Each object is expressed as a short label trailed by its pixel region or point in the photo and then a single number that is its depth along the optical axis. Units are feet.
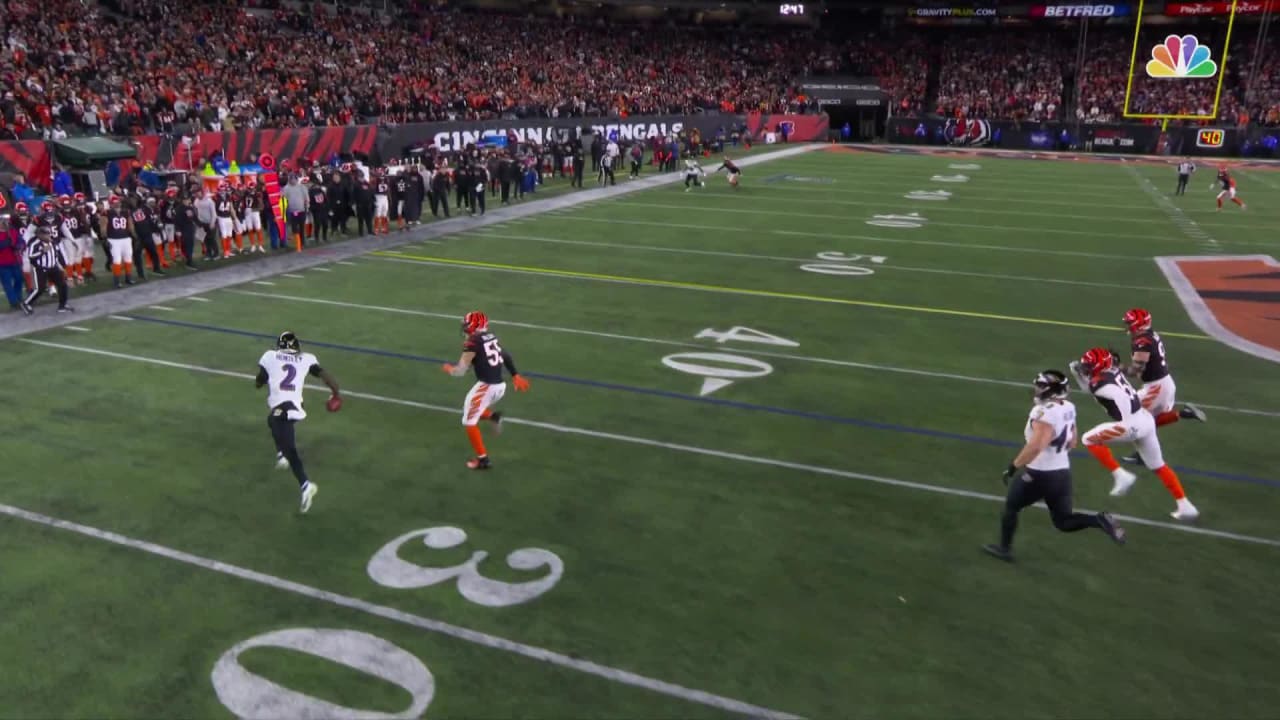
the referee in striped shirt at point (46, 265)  42.73
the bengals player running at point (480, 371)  27.68
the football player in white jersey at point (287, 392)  24.94
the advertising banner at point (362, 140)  74.69
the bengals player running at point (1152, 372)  28.22
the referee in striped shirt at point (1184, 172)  92.64
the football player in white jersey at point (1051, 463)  20.94
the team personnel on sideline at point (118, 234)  48.96
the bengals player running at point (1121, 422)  25.08
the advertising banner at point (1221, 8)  153.07
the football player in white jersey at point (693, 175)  97.34
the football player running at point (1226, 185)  81.71
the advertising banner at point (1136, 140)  143.54
